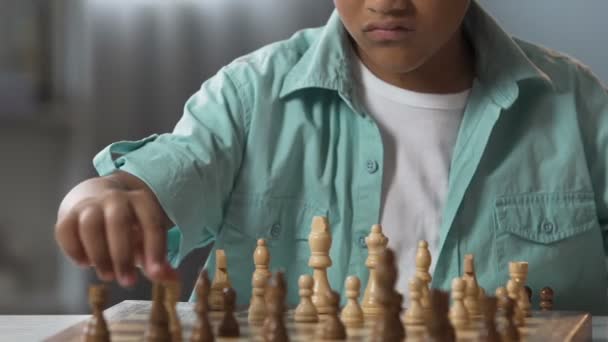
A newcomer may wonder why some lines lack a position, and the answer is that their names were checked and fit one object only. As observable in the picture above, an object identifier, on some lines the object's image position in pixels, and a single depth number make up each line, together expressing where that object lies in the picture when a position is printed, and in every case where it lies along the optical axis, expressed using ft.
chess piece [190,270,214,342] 4.22
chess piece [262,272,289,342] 4.20
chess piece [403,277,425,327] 4.58
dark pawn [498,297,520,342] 4.31
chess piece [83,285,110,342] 4.18
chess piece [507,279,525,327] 4.67
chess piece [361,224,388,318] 4.83
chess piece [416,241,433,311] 4.87
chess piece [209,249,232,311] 4.87
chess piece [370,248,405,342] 4.13
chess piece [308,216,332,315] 4.78
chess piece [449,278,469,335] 4.62
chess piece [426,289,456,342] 4.09
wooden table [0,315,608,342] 4.72
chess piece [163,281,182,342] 4.28
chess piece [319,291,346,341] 4.34
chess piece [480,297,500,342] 4.18
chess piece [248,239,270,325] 4.71
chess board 4.41
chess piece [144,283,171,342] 4.18
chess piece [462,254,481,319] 4.82
